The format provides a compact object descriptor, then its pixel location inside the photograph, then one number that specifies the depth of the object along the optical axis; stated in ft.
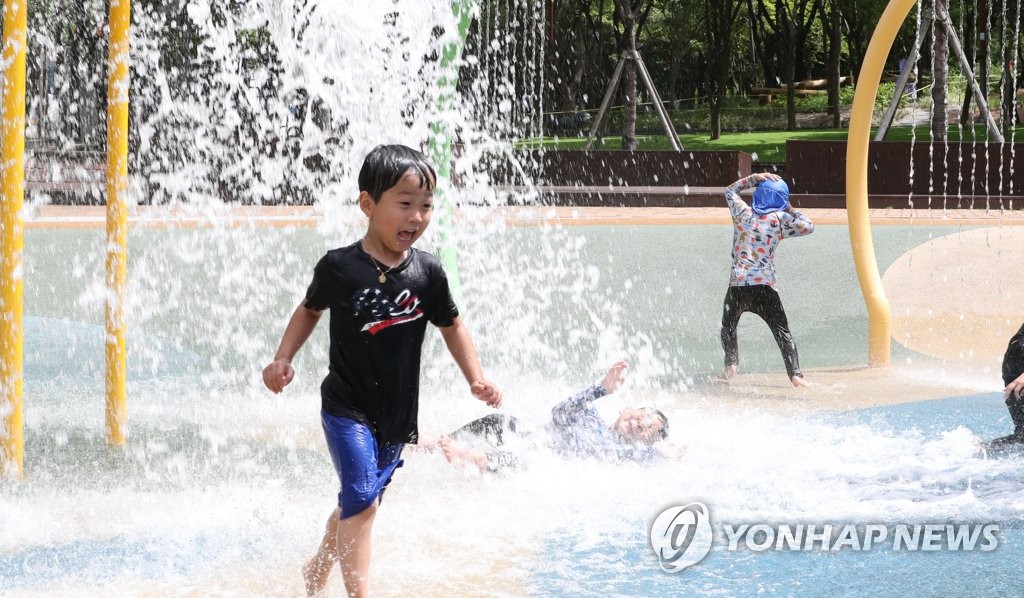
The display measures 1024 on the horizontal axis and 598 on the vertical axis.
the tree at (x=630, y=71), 81.25
